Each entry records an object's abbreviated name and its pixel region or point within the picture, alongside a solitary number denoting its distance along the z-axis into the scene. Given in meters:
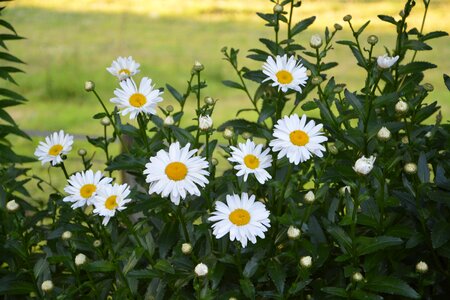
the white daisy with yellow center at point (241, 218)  1.06
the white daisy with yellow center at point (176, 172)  1.06
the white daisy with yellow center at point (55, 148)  1.27
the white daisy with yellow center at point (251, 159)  1.11
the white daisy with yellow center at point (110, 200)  1.08
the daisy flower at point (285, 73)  1.22
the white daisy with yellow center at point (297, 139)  1.09
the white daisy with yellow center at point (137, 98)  1.21
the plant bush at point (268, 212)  1.11
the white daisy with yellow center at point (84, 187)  1.14
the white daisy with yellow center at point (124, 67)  1.34
